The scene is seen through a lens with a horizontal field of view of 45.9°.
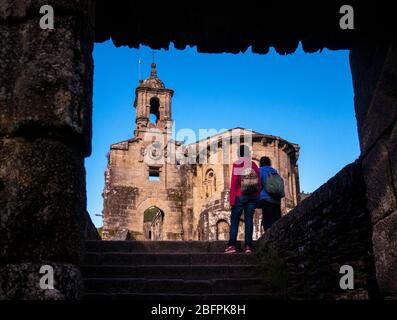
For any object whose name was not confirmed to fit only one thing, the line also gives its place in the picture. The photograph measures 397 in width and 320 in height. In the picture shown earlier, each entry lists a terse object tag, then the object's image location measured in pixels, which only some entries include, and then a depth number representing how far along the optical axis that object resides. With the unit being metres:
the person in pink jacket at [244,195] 7.61
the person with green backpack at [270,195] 8.40
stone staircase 6.01
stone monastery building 29.00
